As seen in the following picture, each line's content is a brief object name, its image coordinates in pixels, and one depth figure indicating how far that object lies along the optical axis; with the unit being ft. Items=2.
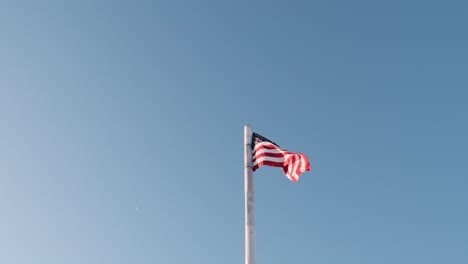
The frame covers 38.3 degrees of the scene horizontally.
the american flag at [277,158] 88.48
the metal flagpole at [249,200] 79.66
